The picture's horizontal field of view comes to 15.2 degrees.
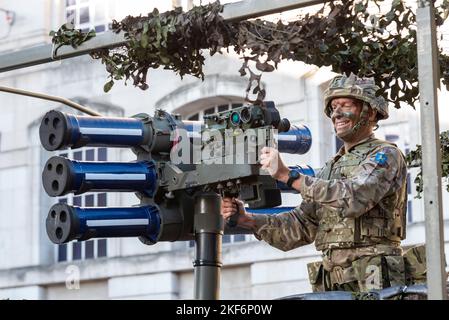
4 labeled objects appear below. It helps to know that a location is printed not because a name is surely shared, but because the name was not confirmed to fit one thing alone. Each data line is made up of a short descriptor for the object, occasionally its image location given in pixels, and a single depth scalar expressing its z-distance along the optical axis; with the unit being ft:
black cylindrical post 32.10
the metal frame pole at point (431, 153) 24.30
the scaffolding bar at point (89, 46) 27.67
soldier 29.38
